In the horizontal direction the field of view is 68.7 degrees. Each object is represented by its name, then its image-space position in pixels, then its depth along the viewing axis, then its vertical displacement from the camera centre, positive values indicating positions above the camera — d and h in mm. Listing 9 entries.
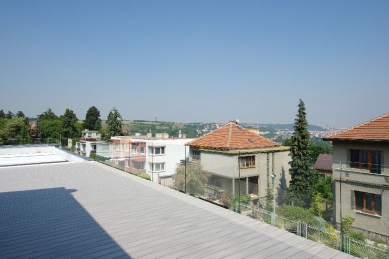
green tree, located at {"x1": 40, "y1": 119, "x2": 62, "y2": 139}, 55025 +212
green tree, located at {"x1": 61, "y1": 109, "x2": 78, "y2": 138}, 55375 +1163
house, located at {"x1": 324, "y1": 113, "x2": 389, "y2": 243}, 6281 -1533
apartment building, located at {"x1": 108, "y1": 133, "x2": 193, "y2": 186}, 10241 -1346
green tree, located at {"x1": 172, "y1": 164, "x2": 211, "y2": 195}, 7760 -1498
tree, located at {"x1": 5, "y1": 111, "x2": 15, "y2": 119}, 72594 +3954
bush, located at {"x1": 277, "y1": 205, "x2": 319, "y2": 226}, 4789 -1537
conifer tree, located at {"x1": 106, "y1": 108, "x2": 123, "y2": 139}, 49062 +973
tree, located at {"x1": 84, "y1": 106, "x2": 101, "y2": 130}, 68019 +2370
